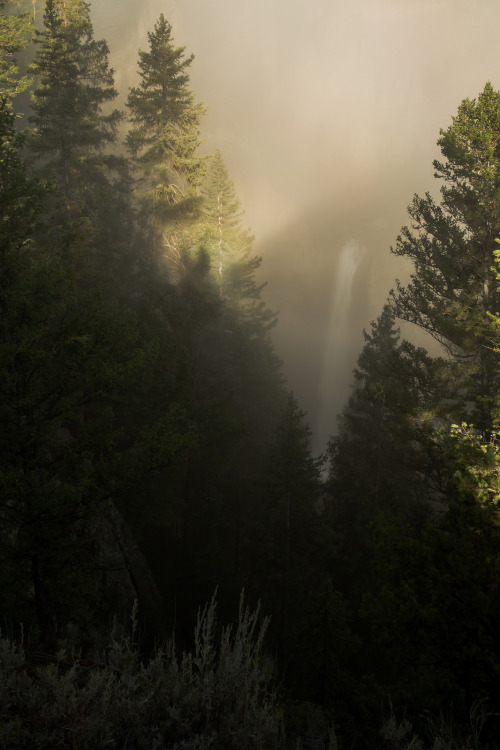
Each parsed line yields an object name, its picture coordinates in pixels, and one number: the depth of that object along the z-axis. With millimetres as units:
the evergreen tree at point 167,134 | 23094
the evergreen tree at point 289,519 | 17000
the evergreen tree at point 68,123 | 17812
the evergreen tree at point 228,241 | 27969
